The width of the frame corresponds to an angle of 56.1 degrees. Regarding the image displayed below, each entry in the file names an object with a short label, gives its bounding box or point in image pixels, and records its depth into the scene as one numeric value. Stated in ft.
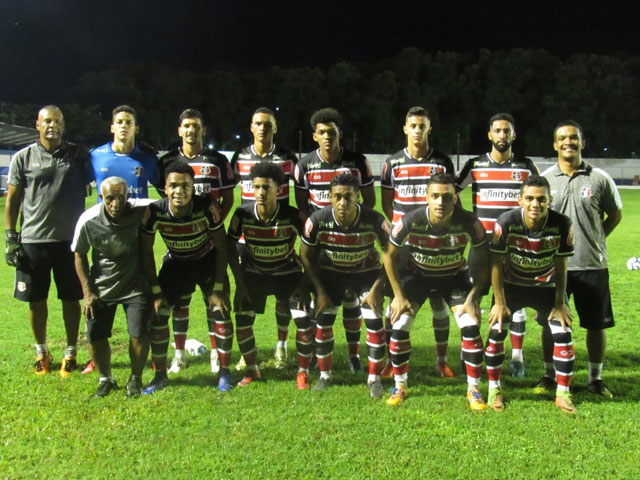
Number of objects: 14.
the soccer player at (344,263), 15.29
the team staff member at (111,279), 14.79
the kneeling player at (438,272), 14.53
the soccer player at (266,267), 15.97
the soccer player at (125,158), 16.69
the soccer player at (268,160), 17.44
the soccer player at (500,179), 16.65
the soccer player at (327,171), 16.94
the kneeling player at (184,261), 15.28
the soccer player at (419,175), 16.84
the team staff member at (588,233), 15.29
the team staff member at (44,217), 16.76
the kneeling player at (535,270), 14.30
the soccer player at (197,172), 17.25
